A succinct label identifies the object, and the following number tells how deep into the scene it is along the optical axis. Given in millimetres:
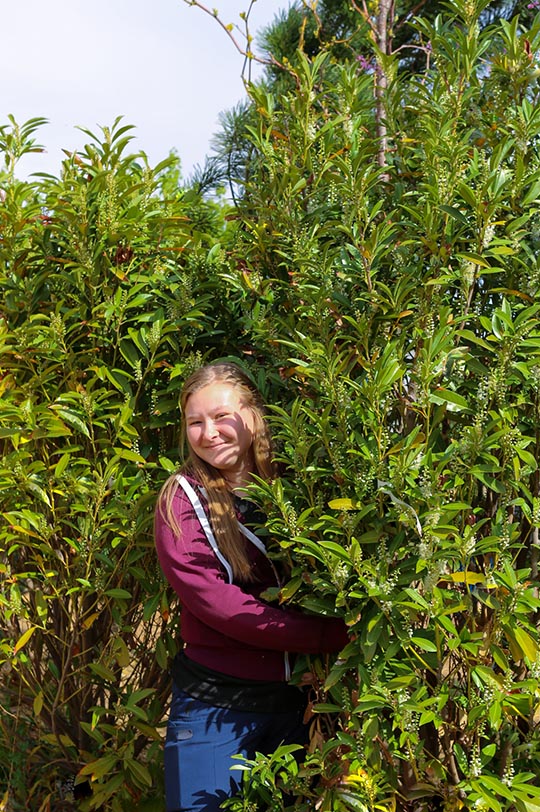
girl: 2336
